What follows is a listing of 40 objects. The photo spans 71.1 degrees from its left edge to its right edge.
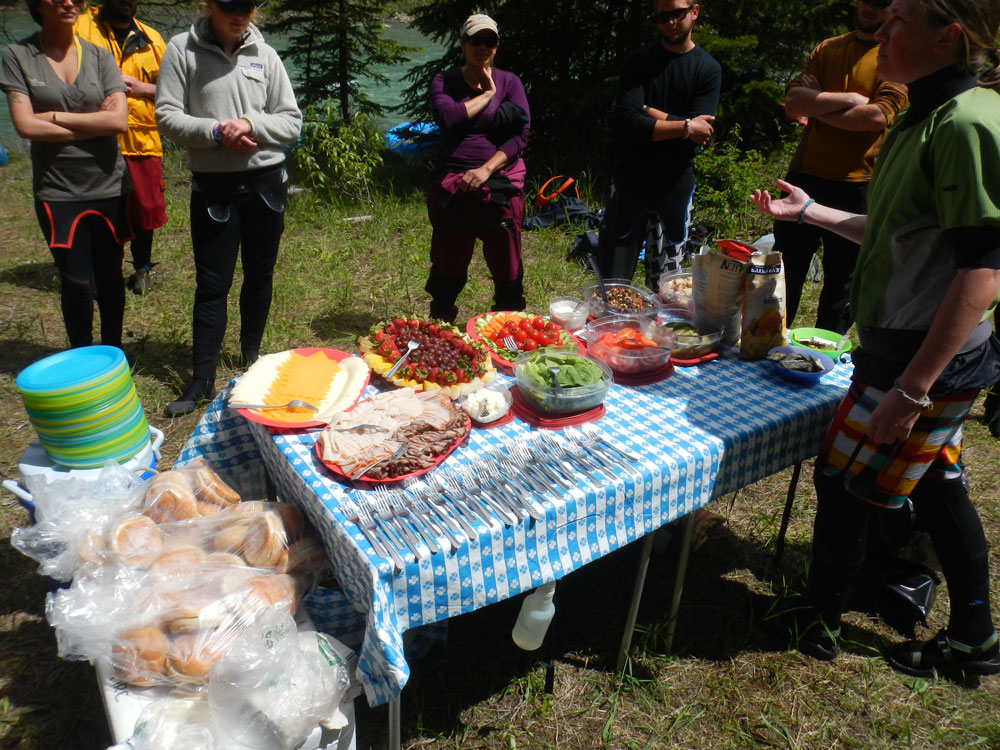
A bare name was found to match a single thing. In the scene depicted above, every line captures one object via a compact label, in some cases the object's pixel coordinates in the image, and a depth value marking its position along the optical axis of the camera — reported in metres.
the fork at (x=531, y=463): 1.90
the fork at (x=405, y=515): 1.67
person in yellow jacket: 4.43
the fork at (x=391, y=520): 1.67
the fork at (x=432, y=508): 1.71
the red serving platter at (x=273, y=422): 2.02
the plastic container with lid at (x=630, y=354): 2.35
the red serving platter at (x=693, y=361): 2.51
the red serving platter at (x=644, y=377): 2.38
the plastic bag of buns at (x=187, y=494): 2.03
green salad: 2.13
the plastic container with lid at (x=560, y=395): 2.09
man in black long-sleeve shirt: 3.72
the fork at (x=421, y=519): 1.68
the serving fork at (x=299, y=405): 2.10
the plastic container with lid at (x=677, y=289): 2.84
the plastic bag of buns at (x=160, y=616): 1.71
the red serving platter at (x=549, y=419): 2.11
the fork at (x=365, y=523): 1.62
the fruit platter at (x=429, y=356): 2.27
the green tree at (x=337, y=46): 8.88
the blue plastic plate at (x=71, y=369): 2.18
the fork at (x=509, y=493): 1.79
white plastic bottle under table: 2.01
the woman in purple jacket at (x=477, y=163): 3.81
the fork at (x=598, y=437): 1.99
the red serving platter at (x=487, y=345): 2.45
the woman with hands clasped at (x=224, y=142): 3.30
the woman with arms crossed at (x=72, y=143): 3.25
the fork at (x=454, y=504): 1.73
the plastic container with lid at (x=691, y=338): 2.50
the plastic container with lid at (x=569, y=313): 2.74
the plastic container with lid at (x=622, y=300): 2.76
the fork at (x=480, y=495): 1.77
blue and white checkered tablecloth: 1.66
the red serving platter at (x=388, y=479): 1.84
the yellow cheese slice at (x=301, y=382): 2.09
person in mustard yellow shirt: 3.36
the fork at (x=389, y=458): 1.82
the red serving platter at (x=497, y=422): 2.11
